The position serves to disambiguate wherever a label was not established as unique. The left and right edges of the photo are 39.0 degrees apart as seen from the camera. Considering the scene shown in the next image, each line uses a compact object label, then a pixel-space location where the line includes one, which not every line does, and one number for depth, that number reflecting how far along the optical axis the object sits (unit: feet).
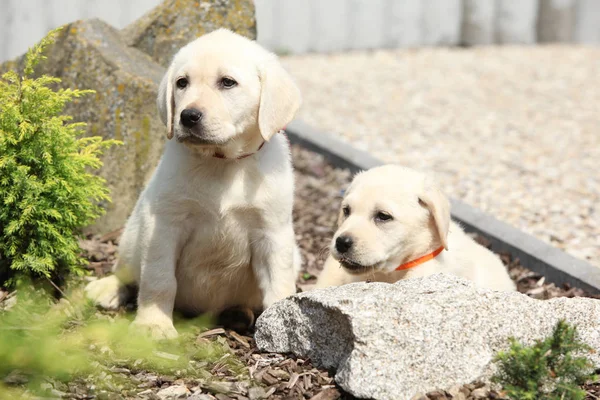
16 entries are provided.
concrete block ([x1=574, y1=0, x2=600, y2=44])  40.55
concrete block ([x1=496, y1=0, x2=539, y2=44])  39.96
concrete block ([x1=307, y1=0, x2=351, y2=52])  38.27
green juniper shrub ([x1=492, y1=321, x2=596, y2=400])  10.09
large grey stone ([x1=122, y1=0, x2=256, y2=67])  19.30
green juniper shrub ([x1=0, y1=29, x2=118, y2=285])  13.37
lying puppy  13.38
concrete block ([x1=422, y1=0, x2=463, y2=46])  39.58
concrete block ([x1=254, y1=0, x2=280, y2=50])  36.96
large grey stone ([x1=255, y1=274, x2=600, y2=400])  10.98
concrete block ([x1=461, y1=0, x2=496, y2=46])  39.90
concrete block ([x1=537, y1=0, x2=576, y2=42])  40.32
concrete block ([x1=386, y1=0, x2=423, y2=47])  39.22
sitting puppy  12.78
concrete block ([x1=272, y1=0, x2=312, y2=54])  37.65
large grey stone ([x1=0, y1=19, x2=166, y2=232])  17.87
